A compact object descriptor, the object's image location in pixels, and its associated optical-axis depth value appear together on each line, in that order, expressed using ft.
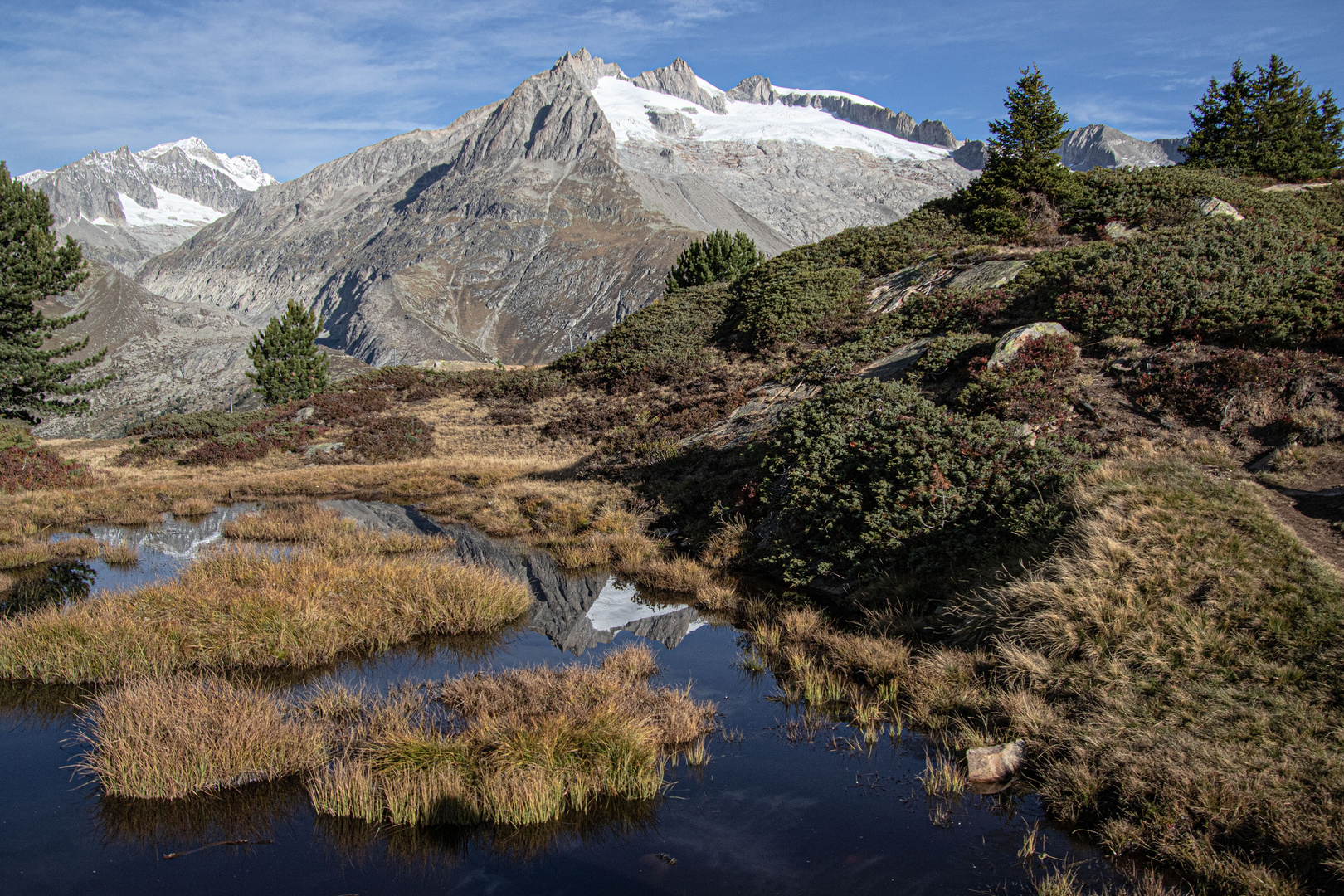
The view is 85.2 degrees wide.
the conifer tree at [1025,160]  106.73
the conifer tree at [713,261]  173.99
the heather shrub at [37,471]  88.99
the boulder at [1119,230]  91.97
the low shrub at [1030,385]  48.62
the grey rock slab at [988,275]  83.82
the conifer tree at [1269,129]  120.78
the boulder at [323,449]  117.80
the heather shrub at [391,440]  115.34
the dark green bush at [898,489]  39.14
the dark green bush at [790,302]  101.71
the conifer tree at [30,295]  107.14
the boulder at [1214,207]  85.73
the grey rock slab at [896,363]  70.74
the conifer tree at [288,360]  198.90
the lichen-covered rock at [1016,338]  54.29
